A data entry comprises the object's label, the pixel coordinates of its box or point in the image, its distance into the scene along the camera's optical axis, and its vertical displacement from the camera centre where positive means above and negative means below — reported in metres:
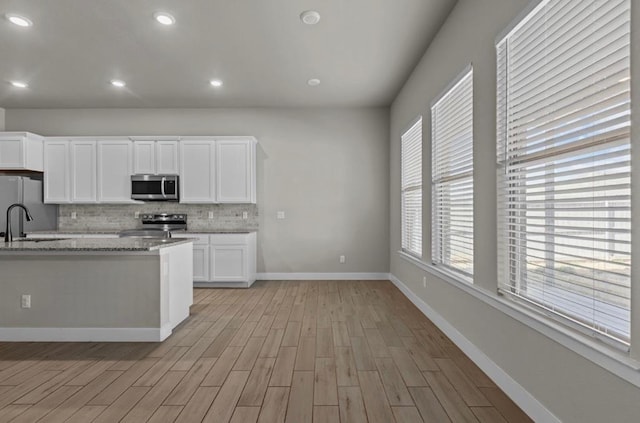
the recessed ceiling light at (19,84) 4.68 +1.75
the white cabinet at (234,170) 5.33 +0.63
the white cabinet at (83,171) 5.39 +0.63
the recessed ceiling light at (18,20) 3.11 +1.76
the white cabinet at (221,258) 5.12 -0.70
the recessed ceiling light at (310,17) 3.04 +1.73
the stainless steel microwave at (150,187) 5.32 +0.37
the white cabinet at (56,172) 5.39 +0.61
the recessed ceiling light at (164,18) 3.06 +1.74
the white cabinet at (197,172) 5.34 +0.60
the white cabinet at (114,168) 5.38 +0.67
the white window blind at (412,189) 4.17 +0.27
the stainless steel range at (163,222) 5.55 -0.18
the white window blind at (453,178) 2.78 +0.28
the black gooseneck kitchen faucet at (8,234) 3.18 -0.21
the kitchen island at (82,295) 3.05 -0.74
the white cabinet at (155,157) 5.36 +0.84
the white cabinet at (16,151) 5.14 +0.91
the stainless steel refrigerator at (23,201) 5.01 +0.15
